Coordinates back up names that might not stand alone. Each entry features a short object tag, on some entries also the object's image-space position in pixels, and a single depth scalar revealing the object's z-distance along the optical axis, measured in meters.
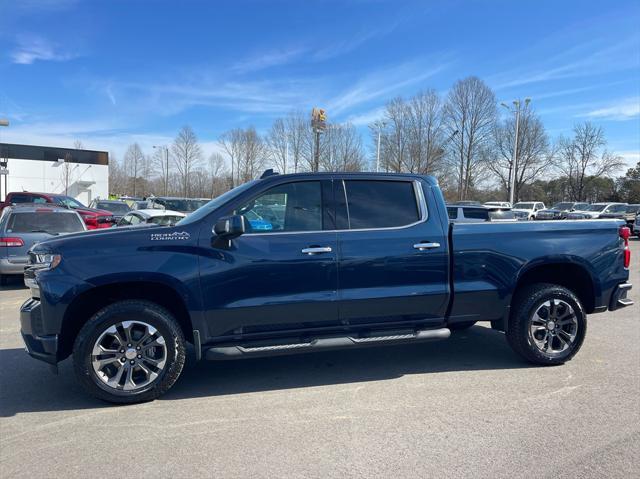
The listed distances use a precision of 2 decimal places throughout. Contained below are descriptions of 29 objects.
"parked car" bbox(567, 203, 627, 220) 30.67
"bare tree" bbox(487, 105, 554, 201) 55.62
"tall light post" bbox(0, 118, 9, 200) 22.45
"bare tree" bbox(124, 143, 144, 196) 75.88
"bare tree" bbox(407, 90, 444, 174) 46.25
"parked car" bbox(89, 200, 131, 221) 24.76
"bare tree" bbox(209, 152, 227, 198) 61.00
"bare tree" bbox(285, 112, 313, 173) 50.25
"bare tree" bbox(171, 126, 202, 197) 58.56
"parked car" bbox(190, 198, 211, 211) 20.16
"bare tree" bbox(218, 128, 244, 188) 54.62
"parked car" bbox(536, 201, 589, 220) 35.92
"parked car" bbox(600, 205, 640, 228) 31.06
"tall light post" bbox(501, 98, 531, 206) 43.12
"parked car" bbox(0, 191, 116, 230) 21.12
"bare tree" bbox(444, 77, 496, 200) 50.84
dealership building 52.41
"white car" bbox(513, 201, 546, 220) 38.81
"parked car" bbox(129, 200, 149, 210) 28.02
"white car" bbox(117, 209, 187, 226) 12.88
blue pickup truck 3.97
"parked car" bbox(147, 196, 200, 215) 19.77
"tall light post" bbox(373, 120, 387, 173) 45.53
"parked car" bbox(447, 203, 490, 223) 12.96
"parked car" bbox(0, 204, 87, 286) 9.25
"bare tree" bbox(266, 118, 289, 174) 51.72
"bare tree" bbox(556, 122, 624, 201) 57.56
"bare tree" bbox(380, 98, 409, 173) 46.38
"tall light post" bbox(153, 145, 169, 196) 58.25
